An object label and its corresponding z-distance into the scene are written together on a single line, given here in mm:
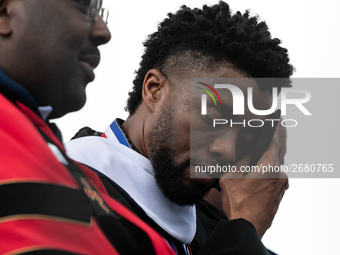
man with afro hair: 1669
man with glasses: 935
